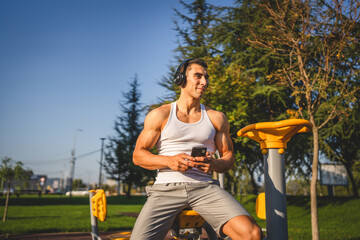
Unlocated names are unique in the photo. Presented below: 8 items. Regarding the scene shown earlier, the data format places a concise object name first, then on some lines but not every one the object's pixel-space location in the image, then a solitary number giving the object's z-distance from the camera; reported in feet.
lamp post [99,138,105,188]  100.53
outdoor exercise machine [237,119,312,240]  6.07
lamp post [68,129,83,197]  157.28
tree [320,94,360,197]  29.14
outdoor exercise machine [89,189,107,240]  8.79
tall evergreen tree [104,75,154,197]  86.02
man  5.45
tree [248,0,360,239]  18.19
